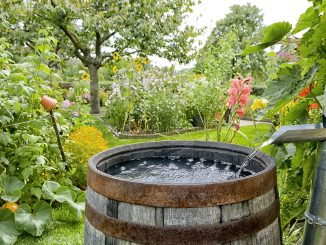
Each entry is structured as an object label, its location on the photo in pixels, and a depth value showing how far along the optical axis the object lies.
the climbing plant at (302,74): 0.99
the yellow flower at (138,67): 7.48
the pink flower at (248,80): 2.55
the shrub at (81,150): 3.43
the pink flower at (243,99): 2.53
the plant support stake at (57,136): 2.90
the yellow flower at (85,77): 8.47
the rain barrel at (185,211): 1.03
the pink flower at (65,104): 4.06
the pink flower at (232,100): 2.54
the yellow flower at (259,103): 2.49
